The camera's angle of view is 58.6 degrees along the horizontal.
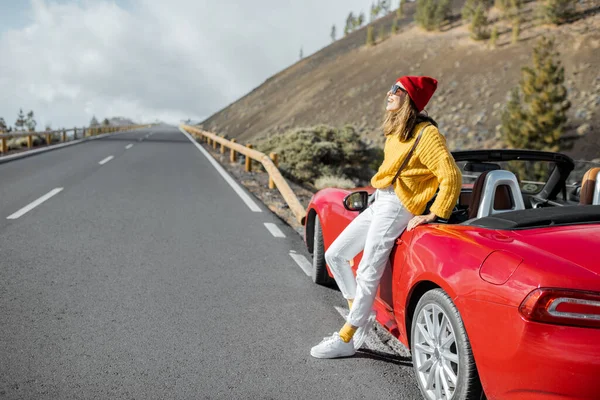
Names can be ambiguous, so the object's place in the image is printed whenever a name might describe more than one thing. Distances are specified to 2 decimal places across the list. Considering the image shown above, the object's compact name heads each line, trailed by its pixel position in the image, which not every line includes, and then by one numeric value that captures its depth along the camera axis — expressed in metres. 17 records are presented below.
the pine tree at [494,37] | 51.34
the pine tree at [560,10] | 47.53
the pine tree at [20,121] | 123.14
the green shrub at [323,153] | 16.50
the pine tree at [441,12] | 64.50
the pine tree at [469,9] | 60.48
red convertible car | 2.18
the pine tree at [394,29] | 75.56
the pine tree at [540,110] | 28.64
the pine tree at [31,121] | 122.25
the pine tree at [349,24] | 126.50
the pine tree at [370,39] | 76.78
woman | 3.22
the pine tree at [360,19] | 123.44
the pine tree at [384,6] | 125.69
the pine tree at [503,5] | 55.34
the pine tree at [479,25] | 54.34
